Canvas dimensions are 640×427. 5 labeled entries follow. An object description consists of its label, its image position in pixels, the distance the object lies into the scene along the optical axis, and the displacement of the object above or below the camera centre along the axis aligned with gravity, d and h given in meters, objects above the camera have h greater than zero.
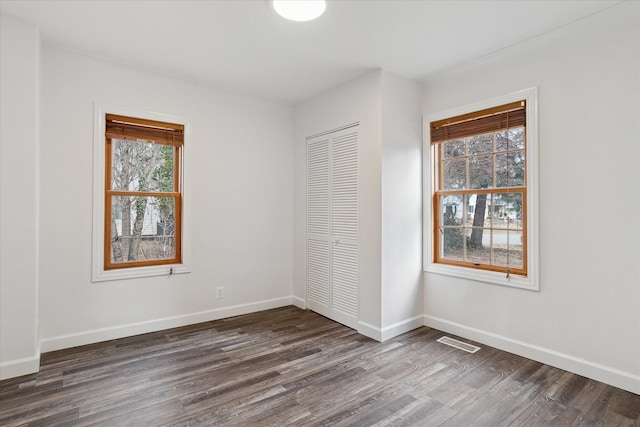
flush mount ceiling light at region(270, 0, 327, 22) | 2.29 +1.43
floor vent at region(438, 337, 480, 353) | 3.09 -1.19
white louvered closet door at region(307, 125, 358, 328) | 3.66 -0.09
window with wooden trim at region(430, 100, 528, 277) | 3.02 +0.27
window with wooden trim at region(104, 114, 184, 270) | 3.34 +0.24
